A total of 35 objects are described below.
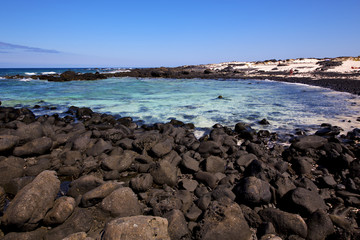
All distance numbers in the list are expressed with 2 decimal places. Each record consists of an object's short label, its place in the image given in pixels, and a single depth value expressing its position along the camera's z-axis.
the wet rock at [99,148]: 6.93
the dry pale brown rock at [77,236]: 3.22
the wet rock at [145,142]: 6.94
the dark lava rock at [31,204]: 3.56
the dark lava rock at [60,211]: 3.80
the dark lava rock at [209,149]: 6.81
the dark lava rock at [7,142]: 6.33
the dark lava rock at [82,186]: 4.78
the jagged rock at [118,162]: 5.97
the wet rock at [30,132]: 7.37
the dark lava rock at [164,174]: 5.25
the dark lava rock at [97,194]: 4.25
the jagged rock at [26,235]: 3.54
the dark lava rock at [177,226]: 3.49
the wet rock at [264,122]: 10.61
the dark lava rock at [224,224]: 3.42
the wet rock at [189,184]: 5.07
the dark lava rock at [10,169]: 5.25
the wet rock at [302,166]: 5.85
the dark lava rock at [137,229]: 3.03
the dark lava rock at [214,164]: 5.82
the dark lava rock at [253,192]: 4.23
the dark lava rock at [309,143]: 7.07
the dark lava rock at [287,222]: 3.57
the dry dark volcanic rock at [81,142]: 7.25
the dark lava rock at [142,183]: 4.94
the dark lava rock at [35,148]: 6.64
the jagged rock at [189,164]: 5.79
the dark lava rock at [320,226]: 3.51
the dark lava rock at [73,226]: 3.63
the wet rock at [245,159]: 6.11
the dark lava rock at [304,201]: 4.05
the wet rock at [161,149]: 6.65
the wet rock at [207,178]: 5.19
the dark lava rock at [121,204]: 4.05
